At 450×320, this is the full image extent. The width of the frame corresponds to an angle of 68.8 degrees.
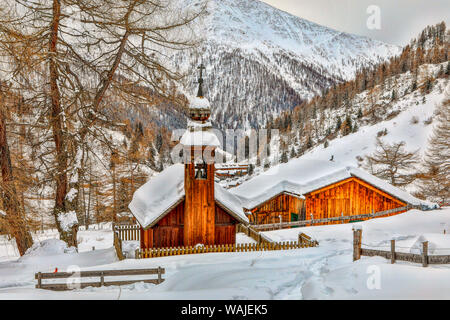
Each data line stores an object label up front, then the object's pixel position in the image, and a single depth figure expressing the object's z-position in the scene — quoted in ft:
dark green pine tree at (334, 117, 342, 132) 329.93
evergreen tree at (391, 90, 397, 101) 349.25
